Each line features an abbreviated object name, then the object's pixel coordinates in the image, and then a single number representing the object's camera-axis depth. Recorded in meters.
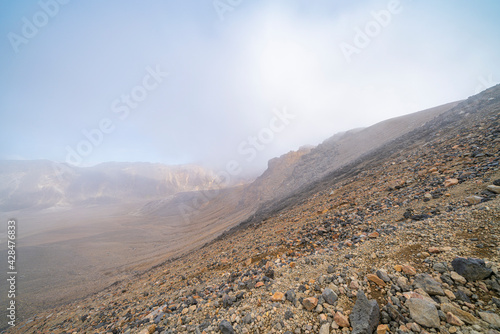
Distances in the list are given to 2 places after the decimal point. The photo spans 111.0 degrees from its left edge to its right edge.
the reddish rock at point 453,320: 1.77
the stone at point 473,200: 3.64
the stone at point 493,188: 3.67
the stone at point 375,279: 2.50
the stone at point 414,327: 1.86
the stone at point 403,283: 2.32
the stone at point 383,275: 2.51
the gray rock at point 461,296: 1.97
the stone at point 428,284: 2.13
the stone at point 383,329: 1.98
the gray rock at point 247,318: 2.67
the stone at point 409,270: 2.49
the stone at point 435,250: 2.71
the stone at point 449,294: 2.04
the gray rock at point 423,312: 1.87
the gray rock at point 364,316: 2.03
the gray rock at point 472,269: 2.09
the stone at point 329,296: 2.50
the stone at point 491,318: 1.73
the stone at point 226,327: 2.63
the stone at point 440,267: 2.37
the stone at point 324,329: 2.16
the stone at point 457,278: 2.13
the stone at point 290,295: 2.81
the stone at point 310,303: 2.53
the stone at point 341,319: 2.16
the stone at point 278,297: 2.92
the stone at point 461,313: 1.76
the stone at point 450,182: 4.79
